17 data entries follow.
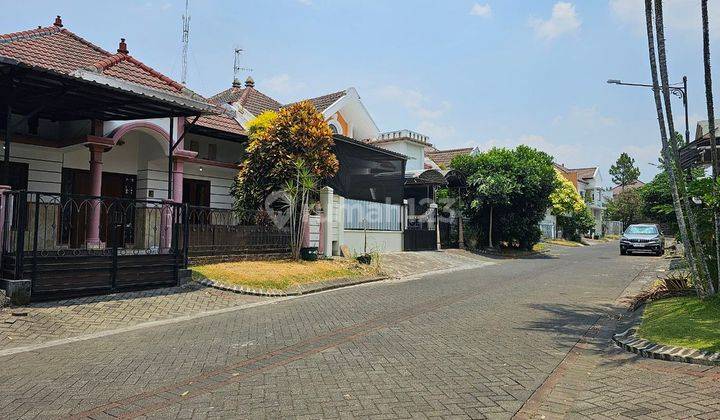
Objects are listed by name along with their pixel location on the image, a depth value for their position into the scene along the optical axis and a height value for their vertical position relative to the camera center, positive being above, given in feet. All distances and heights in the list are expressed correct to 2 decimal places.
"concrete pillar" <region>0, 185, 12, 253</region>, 30.53 +1.48
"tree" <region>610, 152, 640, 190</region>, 282.97 +36.57
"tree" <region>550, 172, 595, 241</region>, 141.66 +6.62
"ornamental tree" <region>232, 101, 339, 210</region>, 53.57 +8.61
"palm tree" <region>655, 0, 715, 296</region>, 29.63 +3.79
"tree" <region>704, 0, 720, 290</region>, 31.51 +9.87
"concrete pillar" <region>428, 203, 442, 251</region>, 85.05 +2.05
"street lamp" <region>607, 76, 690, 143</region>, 56.18 +18.42
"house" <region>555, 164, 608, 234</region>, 217.77 +23.24
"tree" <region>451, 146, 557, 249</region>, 85.61 +7.17
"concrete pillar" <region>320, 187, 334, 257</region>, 58.85 +1.45
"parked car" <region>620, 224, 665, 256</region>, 87.10 -0.76
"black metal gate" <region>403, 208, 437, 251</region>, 78.45 -0.05
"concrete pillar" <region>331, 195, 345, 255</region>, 61.26 +1.52
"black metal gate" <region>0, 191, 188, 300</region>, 30.66 -1.32
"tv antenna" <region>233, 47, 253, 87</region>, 91.86 +27.46
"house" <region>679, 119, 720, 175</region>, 46.32 +8.40
